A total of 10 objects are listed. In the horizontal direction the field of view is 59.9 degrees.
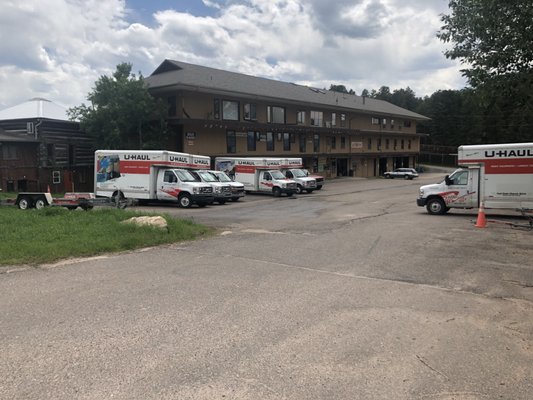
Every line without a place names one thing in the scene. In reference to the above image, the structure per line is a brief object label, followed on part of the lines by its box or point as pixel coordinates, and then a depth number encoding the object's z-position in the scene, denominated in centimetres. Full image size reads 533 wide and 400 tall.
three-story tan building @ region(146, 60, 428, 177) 3878
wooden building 3406
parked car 6333
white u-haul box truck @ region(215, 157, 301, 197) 3481
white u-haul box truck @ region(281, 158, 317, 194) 3740
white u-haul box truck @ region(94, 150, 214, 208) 2539
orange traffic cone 1627
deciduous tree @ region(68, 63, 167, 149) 3469
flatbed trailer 2072
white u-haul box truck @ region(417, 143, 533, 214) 1941
